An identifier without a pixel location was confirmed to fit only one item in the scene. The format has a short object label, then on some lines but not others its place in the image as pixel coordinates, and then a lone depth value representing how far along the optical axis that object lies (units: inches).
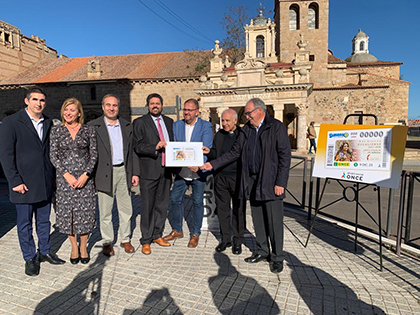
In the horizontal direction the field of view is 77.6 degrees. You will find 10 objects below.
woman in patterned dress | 125.1
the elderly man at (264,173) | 124.3
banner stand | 145.2
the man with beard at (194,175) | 152.8
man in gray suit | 136.8
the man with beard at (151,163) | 144.3
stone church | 868.0
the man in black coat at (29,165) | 116.5
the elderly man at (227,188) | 145.2
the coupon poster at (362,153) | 120.0
